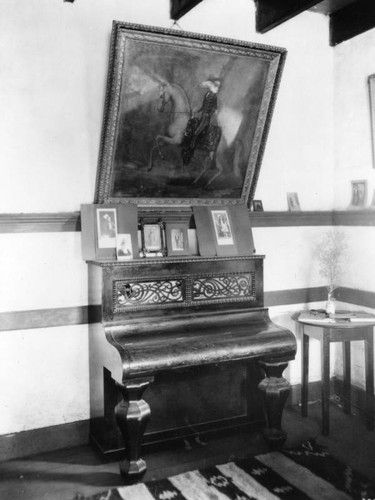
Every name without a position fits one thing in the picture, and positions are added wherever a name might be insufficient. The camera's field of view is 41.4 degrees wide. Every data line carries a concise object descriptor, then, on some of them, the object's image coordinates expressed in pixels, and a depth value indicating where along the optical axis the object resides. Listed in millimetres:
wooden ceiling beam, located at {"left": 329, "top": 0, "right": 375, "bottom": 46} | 4098
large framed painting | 3482
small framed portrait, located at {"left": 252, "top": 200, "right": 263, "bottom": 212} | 4242
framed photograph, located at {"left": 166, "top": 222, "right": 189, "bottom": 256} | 3781
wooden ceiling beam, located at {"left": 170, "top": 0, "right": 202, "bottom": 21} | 3484
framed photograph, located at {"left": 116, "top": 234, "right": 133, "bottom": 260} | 3537
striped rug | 2975
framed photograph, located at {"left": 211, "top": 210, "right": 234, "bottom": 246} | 3940
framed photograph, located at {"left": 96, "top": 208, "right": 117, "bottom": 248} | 3559
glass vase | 4105
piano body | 3100
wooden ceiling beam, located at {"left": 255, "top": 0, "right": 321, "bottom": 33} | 3494
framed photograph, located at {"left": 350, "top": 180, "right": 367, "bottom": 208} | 4336
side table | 3820
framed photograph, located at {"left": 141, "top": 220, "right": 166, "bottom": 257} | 3723
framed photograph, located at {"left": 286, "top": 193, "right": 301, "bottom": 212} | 4410
